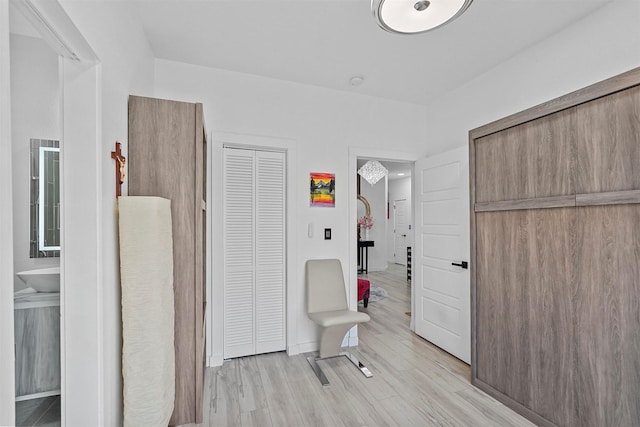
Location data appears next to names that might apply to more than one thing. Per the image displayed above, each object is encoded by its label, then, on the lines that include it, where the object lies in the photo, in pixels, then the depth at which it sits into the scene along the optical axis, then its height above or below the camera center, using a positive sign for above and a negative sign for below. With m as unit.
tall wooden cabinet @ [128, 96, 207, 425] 1.77 +0.15
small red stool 4.30 -1.10
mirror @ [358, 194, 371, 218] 7.71 +0.20
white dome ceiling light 1.48 +1.06
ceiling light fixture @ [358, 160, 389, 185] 4.87 +0.72
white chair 2.62 -0.91
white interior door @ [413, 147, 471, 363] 2.77 -0.39
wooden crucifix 1.48 +0.26
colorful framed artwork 3.03 +0.27
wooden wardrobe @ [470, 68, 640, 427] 1.52 -0.28
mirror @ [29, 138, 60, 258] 1.40 +0.10
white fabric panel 1.44 -0.48
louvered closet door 2.79 -0.35
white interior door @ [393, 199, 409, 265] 8.49 -0.42
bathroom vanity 1.36 -0.60
